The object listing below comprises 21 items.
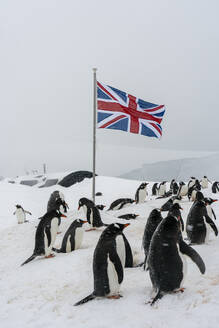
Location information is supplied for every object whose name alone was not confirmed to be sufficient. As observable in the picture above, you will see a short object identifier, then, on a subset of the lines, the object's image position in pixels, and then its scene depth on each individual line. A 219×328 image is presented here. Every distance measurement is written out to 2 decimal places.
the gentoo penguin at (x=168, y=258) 3.74
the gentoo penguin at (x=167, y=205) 10.60
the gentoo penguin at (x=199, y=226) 6.22
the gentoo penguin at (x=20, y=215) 16.73
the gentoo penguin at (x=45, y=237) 6.68
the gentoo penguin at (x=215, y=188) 18.77
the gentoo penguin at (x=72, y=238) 7.00
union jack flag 11.71
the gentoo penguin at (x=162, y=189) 21.38
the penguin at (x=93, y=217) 8.78
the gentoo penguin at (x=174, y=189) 19.83
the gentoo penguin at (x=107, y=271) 4.03
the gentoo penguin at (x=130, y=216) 10.55
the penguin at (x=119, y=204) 14.65
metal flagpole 11.75
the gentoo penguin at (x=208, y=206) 7.71
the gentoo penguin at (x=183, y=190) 18.30
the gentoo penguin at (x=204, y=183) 23.00
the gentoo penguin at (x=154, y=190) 22.23
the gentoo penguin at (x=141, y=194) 16.09
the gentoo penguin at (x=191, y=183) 19.11
